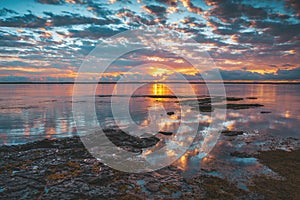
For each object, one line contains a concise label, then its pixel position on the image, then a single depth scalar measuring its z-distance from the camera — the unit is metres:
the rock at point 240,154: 14.98
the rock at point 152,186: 10.38
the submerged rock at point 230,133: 21.75
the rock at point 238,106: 46.23
